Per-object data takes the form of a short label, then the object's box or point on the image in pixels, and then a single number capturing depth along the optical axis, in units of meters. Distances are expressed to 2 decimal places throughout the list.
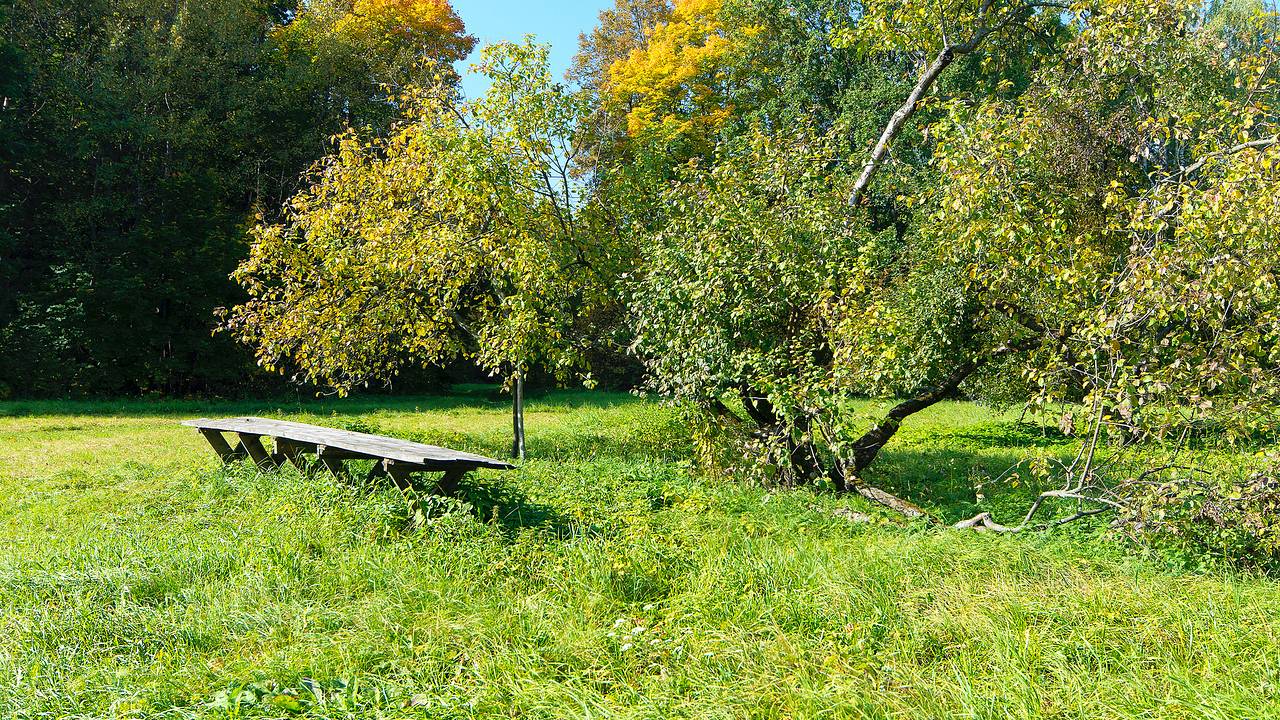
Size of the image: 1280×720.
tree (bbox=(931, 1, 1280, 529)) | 5.43
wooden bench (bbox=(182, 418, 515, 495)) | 5.44
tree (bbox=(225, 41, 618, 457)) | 9.12
